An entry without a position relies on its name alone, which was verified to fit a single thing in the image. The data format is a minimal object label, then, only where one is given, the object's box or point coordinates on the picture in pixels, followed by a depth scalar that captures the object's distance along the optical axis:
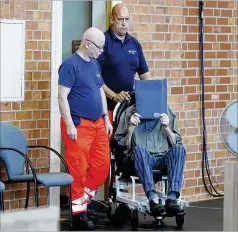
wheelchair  15.98
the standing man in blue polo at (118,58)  16.45
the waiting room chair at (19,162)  15.17
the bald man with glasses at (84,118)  15.43
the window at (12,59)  16.19
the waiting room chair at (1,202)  15.38
